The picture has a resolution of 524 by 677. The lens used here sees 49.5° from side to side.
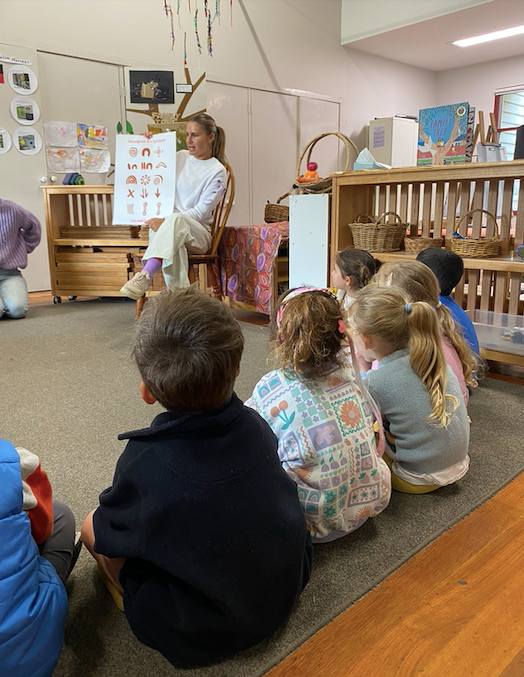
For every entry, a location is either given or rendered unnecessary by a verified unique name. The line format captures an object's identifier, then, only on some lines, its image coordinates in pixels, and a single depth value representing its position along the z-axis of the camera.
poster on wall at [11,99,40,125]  4.16
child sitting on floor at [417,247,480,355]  2.03
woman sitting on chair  3.07
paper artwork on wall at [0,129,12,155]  4.13
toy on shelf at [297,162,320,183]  3.01
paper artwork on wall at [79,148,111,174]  4.54
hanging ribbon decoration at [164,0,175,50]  4.79
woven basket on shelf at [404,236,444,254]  2.62
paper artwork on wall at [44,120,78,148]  4.34
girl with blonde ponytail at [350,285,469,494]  1.34
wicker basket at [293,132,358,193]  2.90
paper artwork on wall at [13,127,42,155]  4.21
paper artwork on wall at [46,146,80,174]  4.39
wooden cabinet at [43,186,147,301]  3.94
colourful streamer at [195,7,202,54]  4.98
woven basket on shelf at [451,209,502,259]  2.38
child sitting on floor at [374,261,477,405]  1.66
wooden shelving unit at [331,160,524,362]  2.34
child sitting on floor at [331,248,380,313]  2.19
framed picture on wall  3.78
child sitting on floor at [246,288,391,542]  1.11
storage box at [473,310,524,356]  2.32
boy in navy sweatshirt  0.81
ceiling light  5.60
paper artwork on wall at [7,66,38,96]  4.11
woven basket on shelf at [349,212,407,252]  2.67
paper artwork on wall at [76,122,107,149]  4.49
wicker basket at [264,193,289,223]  3.72
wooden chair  3.29
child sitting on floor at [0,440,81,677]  0.75
